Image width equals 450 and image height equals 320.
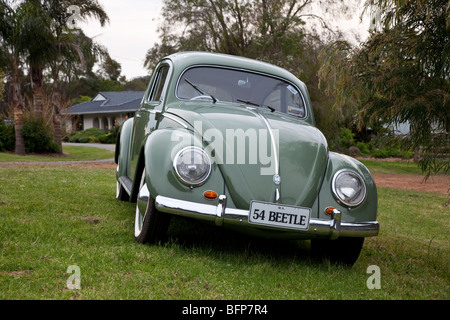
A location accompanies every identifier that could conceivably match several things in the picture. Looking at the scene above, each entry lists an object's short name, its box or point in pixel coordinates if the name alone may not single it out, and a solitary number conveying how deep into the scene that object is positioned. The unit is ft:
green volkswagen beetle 10.90
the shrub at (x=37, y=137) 59.93
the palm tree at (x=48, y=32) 52.90
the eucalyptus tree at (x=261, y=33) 63.87
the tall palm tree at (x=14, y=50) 51.26
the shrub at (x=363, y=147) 91.19
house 133.90
